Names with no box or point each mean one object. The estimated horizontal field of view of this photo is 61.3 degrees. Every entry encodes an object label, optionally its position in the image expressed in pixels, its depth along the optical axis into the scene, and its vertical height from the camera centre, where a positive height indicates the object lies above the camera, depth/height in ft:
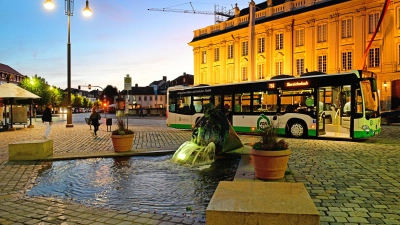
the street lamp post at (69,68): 86.48 +9.89
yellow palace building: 124.67 +29.19
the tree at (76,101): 461.04 +7.27
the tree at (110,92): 538.88 +22.93
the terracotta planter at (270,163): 22.91 -3.90
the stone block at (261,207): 12.63 -4.06
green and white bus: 51.80 +0.50
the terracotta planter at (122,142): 38.63 -4.14
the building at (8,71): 366.43 +38.16
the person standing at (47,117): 58.09 -1.89
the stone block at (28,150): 35.19 -4.68
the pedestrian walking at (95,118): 68.69 -2.49
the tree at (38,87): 198.70 +11.29
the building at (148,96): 453.66 +13.76
